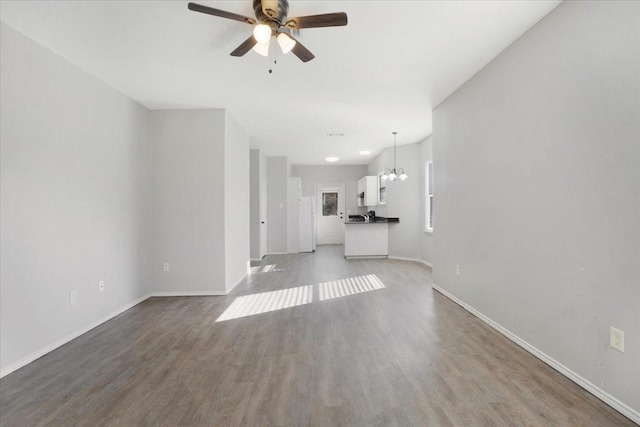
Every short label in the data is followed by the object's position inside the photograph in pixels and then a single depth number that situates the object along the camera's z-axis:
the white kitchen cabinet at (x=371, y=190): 8.04
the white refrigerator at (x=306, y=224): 8.23
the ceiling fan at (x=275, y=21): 1.91
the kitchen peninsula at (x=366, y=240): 7.11
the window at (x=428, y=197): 6.31
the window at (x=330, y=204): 9.89
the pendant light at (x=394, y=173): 6.19
